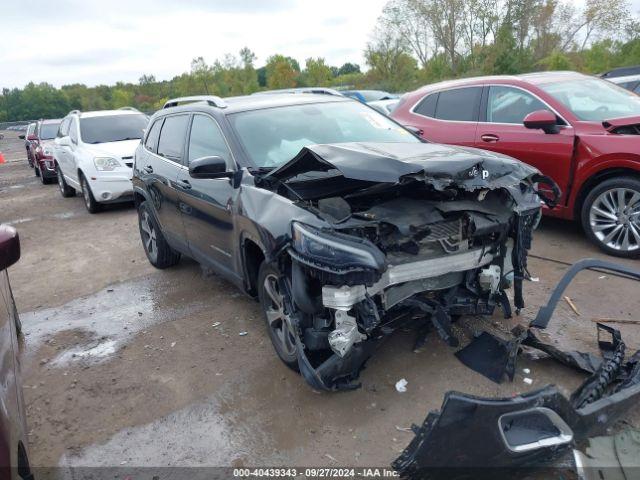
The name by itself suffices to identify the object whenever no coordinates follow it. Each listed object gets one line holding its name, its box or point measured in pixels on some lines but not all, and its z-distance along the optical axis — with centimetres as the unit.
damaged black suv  295
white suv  936
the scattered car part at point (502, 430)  215
